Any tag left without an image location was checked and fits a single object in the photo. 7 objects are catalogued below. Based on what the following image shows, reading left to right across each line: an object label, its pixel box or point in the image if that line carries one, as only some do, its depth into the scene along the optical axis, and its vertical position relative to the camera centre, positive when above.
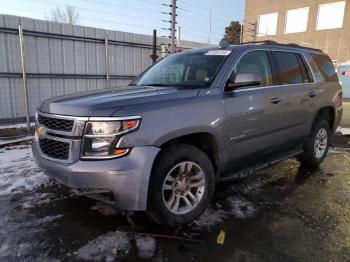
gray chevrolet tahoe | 2.77 -0.58
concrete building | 29.25 +4.72
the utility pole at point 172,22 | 9.30 +1.32
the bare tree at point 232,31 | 49.38 +5.86
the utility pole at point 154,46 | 9.95 +0.64
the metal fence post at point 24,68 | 7.39 -0.06
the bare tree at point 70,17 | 37.66 +5.63
